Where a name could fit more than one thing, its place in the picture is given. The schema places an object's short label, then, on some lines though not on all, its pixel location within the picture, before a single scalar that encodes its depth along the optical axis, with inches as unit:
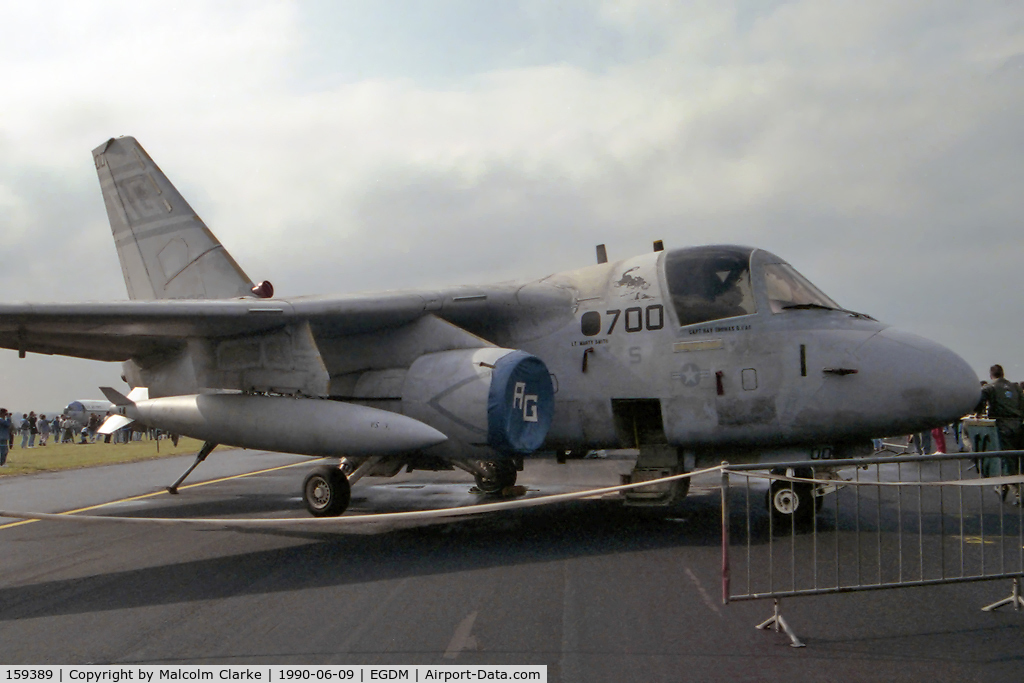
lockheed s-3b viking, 311.9
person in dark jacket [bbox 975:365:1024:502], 456.8
